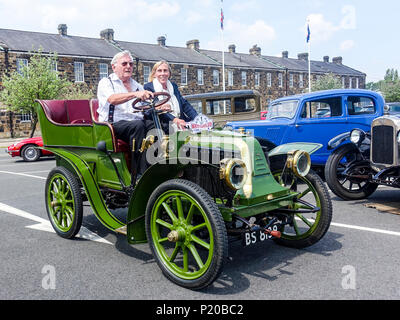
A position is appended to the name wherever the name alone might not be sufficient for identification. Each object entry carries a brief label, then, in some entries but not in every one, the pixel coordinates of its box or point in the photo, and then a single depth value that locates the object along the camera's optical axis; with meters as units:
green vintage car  2.96
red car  14.81
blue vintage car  7.86
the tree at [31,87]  24.50
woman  4.64
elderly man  3.95
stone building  29.39
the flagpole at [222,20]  27.59
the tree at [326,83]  43.44
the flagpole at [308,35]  31.41
